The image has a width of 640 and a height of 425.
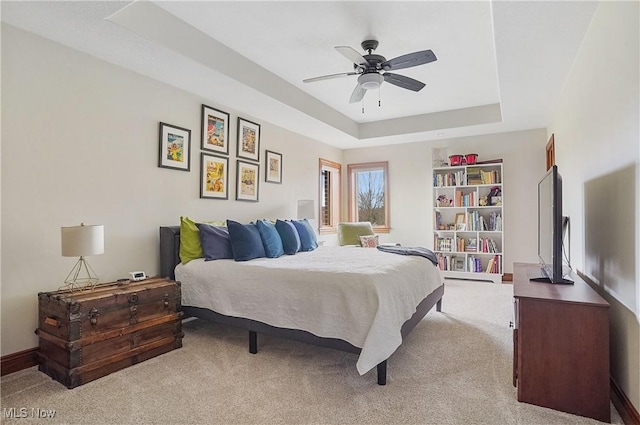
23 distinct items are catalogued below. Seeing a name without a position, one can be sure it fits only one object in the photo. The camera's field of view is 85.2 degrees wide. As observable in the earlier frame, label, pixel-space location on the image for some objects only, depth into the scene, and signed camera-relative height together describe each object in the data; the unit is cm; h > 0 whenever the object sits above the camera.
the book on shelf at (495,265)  542 -79
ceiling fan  272 +124
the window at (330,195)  629 +34
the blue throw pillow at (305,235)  410 -27
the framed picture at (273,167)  479 +64
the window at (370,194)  653 +38
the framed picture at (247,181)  431 +41
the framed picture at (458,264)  576 -83
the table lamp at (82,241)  233 -20
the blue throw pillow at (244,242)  318 -27
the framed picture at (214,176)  382 +42
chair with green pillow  563 -30
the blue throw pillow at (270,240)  344 -27
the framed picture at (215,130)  384 +94
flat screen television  209 -10
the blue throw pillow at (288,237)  376 -26
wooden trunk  222 -81
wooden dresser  181 -74
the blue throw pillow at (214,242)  321 -28
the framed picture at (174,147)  339 +66
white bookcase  550 -14
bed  222 -62
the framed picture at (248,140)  431 +94
